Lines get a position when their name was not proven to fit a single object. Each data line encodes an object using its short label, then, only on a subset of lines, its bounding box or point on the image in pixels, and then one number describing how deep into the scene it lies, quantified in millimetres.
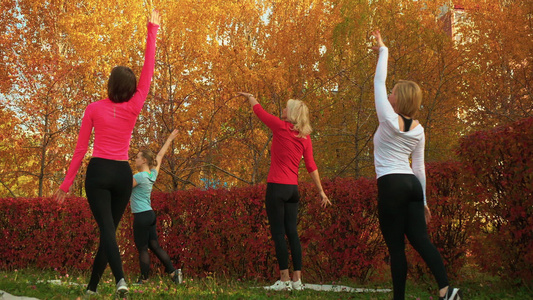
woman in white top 3564
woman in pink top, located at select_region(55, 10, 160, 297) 3965
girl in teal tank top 5734
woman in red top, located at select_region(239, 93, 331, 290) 5016
